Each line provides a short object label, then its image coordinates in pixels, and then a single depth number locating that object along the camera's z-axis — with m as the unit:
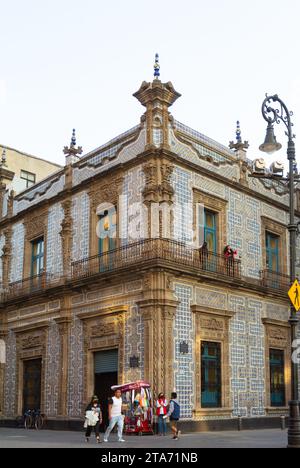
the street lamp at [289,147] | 14.78
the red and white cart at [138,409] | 19.14
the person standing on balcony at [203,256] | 22.27
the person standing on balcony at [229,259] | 23.41
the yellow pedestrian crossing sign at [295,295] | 14.87
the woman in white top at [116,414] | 16.70
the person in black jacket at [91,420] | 17.30
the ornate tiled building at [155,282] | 20.98
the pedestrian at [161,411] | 18.61
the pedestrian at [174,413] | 18.30
